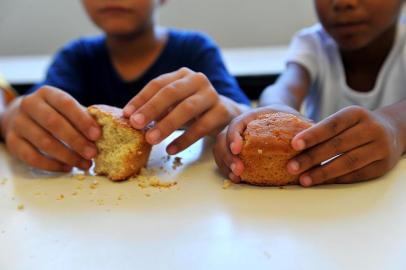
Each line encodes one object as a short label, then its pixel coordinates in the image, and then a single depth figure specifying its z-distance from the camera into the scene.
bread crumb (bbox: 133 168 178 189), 0.65
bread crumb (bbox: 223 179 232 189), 0.64
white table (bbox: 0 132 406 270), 0.45
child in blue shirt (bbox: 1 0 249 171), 0.70
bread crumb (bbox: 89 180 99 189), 0.66
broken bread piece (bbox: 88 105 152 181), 0.67
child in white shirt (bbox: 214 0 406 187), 0.62
